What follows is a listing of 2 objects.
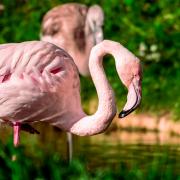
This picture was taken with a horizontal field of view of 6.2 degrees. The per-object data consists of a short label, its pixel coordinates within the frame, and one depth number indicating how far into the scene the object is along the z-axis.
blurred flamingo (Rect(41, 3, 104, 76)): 19.30
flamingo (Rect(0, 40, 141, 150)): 11.59
